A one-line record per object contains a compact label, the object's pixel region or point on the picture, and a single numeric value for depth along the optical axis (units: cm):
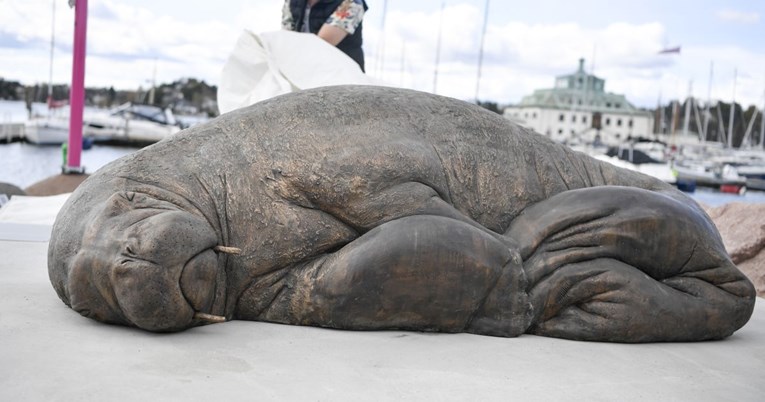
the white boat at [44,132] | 4275
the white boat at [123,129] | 4669
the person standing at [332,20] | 702
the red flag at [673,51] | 4949
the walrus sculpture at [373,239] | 353
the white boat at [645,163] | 4314
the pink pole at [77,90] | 1020
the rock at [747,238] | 688
